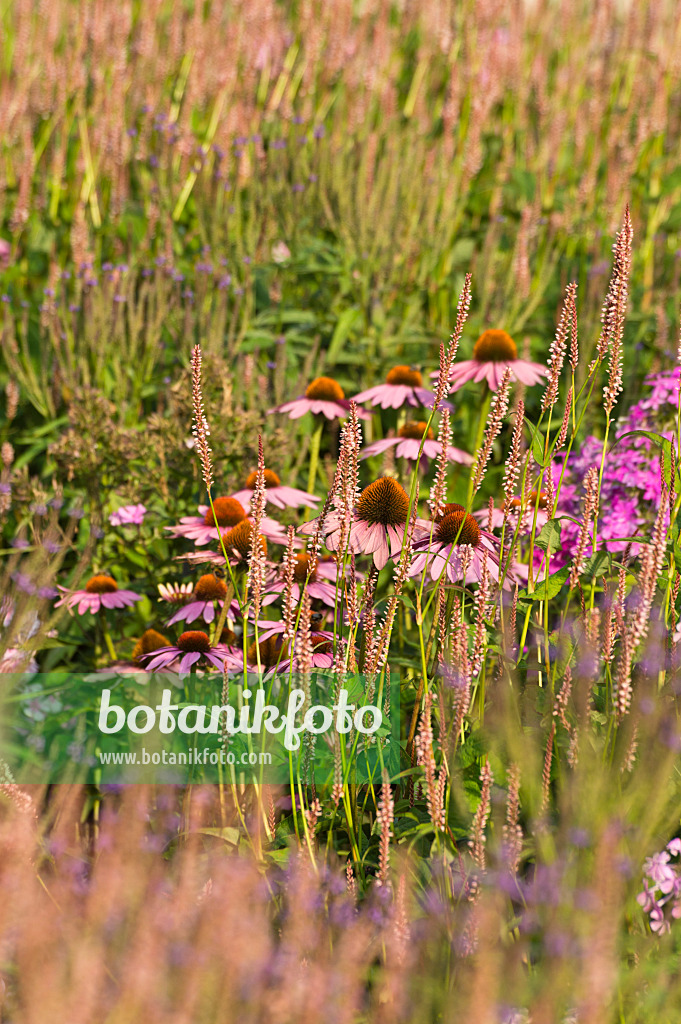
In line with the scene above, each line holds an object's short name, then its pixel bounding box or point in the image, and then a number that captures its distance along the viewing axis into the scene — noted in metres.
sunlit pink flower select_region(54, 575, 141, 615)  5.22
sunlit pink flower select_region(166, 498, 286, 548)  4.82
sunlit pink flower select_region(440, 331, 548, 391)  5.60
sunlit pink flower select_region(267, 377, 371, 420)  5.75
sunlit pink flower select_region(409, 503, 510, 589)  4.13
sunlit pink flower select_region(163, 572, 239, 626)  4.71
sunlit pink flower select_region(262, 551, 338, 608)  4.30
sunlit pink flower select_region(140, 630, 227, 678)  4.39
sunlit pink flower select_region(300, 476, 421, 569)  4.18
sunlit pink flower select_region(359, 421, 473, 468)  5.29
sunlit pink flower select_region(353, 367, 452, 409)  5.84
